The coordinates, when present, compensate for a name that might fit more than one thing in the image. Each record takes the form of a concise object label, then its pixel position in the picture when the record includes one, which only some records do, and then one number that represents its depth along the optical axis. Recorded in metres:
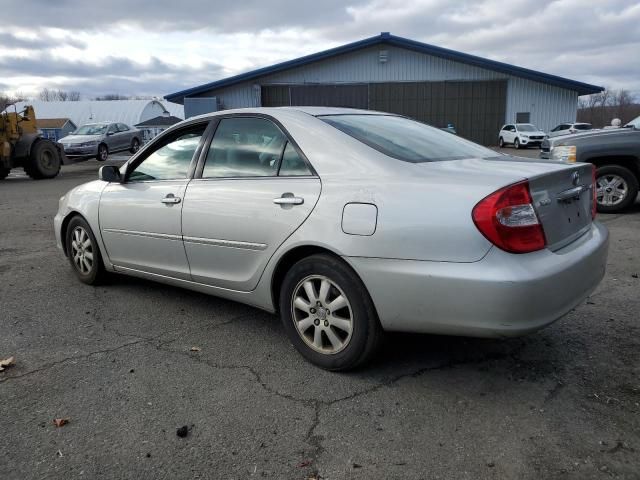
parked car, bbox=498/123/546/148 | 28.44
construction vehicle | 16.02
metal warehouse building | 30.28
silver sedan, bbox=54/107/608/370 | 2.62
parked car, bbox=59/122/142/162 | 23.31
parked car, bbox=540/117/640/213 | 7.94
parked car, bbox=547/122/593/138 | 29.92
